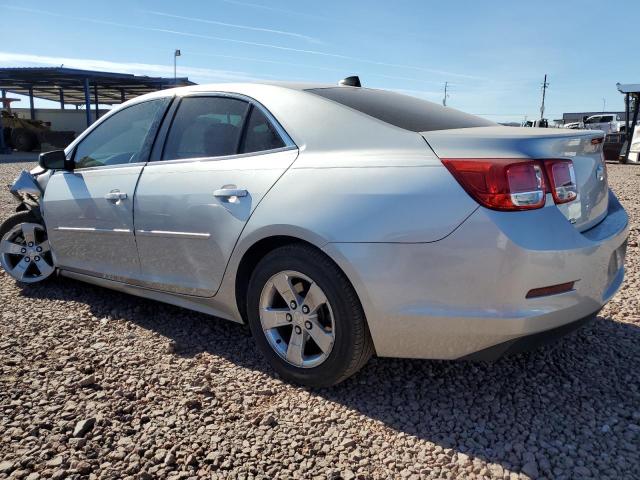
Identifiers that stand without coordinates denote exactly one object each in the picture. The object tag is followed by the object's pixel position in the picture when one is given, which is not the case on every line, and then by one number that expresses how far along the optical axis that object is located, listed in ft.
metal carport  79.87
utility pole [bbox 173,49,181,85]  115.55
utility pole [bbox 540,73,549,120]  254.65
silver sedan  6.77
